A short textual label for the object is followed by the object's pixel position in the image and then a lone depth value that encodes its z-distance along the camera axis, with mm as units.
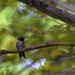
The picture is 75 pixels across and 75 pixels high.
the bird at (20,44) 6838
